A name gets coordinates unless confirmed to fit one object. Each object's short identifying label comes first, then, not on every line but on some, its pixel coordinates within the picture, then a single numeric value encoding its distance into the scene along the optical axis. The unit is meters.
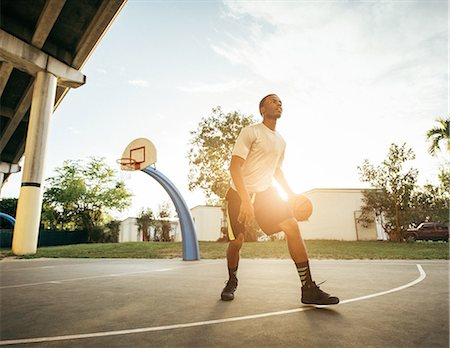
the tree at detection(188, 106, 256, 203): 20.48
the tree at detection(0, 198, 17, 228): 34.94
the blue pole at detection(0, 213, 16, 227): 17.41
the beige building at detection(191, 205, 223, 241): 35.91
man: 2.54
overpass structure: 10.84
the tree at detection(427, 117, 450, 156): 16.59
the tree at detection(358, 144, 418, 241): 17.80
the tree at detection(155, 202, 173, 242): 25.56
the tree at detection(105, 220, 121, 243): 26.59
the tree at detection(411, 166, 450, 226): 17.74
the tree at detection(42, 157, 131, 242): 30.48
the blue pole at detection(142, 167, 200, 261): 8.41
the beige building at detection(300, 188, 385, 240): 21.08
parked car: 20.19
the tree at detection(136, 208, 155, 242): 26.56
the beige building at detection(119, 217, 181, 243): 33.99
